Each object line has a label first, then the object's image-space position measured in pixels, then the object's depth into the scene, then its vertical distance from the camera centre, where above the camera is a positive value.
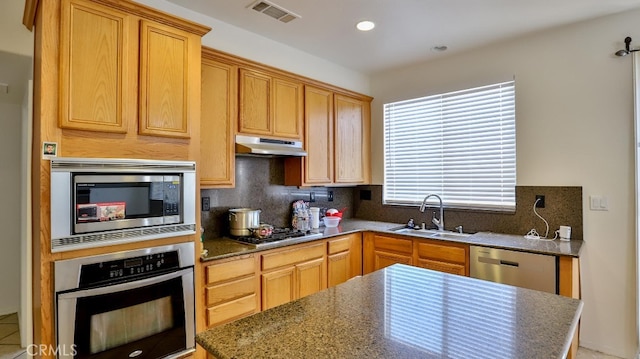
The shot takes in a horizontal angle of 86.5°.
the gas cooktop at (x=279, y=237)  2.74 -0.47
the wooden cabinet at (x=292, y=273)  2.69 -0.76
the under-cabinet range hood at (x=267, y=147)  2.81 +0.32
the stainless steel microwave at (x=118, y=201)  1.74 -0.10
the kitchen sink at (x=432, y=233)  3.27 -0.51
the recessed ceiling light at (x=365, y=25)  2.85 +1.34
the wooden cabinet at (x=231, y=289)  2.32 -0.77
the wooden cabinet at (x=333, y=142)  3.46 +0.45
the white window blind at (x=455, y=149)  3.27 +0.35
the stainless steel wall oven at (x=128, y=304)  1.74 -0.67
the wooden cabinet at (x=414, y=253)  2.94 -0.67
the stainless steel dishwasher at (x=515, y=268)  2.47 -0.67
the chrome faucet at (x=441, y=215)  3.55 -0.35
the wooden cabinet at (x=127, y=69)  1.81 +0.67
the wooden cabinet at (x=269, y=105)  2.91 +0.71
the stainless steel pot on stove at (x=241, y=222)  2.94 -0.34
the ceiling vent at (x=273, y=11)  2.55 +1.34
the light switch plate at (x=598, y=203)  2.73 -0.18
